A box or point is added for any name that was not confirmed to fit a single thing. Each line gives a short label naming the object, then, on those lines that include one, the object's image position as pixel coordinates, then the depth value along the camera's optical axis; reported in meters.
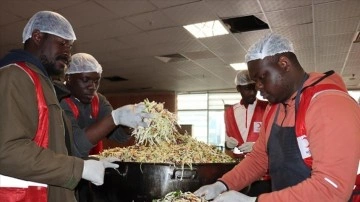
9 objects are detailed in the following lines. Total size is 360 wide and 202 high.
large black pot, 2.00
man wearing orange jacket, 1.30
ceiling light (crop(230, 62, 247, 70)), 8.49
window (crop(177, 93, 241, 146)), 12.99
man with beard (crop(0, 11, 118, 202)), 1.47
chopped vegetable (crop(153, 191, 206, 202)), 1.78
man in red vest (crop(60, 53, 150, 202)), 2.32
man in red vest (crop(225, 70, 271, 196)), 3.93
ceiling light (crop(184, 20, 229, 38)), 5.67
